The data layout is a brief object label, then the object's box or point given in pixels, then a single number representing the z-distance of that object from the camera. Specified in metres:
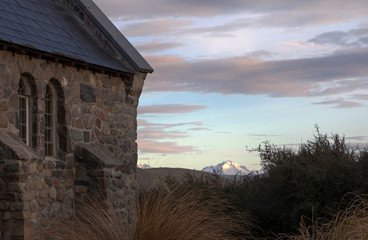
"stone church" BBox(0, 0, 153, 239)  11.73
